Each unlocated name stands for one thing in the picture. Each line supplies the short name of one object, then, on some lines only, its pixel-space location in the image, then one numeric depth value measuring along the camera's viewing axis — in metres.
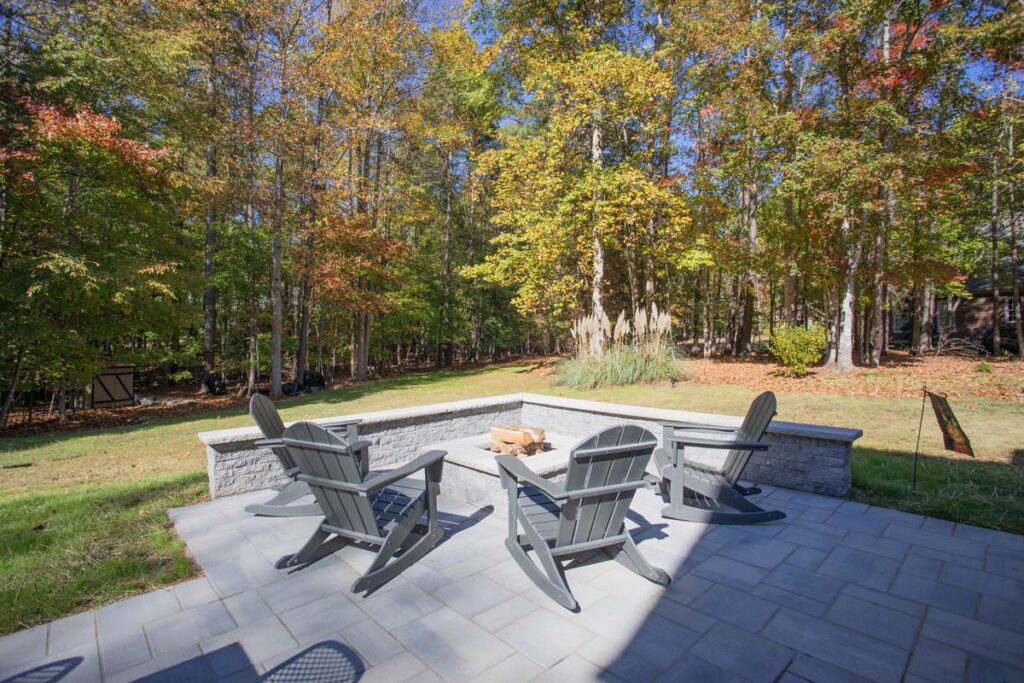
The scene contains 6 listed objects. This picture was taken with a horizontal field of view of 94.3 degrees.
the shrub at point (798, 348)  9.92
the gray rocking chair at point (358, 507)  2.49
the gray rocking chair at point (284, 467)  3.49
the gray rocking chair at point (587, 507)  2.36
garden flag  3.34
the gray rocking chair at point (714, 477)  3.31
